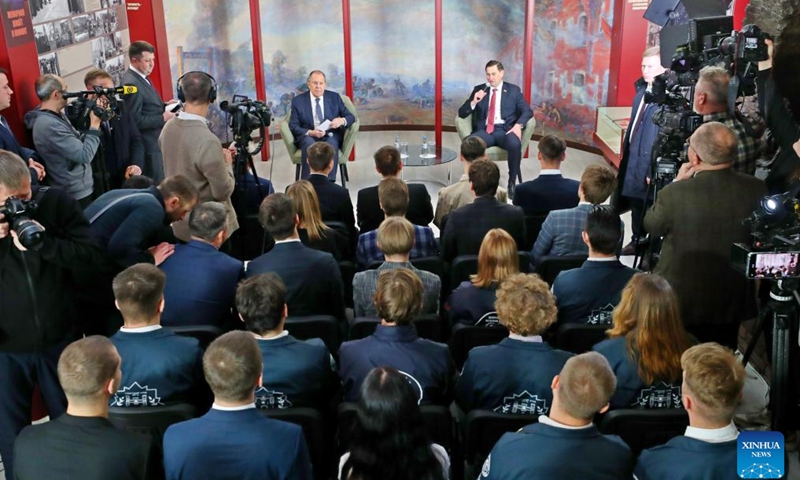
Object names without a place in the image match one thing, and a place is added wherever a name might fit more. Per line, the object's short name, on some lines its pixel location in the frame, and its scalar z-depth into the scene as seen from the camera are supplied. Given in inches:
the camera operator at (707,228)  147.5
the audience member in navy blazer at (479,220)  177.8
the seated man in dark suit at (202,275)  144.3
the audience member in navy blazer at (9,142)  196.5
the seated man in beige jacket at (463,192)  205.9
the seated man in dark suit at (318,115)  307.0
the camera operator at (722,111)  179.8
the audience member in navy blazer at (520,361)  114.9
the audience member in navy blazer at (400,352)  118.0
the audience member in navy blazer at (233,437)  92.2
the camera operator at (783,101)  181.5
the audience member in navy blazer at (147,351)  114.7
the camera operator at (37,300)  129.7
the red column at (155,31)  318.3
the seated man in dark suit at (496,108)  311.3
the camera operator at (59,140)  209.5
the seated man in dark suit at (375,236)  177.2
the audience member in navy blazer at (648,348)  114.6
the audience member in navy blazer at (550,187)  201.8
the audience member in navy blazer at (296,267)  149.5
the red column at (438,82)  351.3
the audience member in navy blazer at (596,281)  140.7
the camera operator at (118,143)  238.7
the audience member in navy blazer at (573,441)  89.2
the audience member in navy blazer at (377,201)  208.4
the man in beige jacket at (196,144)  200.1
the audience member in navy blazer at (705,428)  90.6
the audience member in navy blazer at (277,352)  116.2
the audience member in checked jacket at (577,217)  170.6
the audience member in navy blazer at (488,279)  141.0
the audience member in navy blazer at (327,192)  206.5
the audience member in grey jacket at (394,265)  148.3
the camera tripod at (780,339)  133.1
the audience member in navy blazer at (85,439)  89.1
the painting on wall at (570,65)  356.2
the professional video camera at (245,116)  229.8
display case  320.5
